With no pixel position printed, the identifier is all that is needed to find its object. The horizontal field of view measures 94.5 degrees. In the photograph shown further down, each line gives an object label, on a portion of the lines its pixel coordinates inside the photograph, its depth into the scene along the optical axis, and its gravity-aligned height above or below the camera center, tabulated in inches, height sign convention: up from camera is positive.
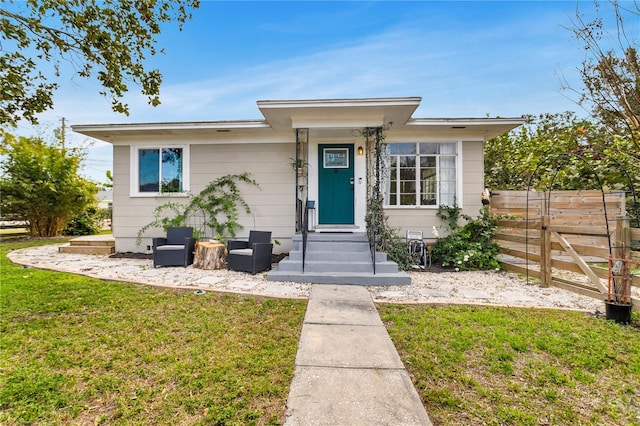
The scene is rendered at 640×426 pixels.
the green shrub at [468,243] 247.8 -24.6
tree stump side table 239.0 -33.6
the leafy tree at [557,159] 281.0 +69.5
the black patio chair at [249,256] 223.8 -32.0
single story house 267.3 +44.9
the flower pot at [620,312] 131.3 -43.3
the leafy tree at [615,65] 263.3 +144.7
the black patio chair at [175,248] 239.1 -27.6
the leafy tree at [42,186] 390.3 +38.4
